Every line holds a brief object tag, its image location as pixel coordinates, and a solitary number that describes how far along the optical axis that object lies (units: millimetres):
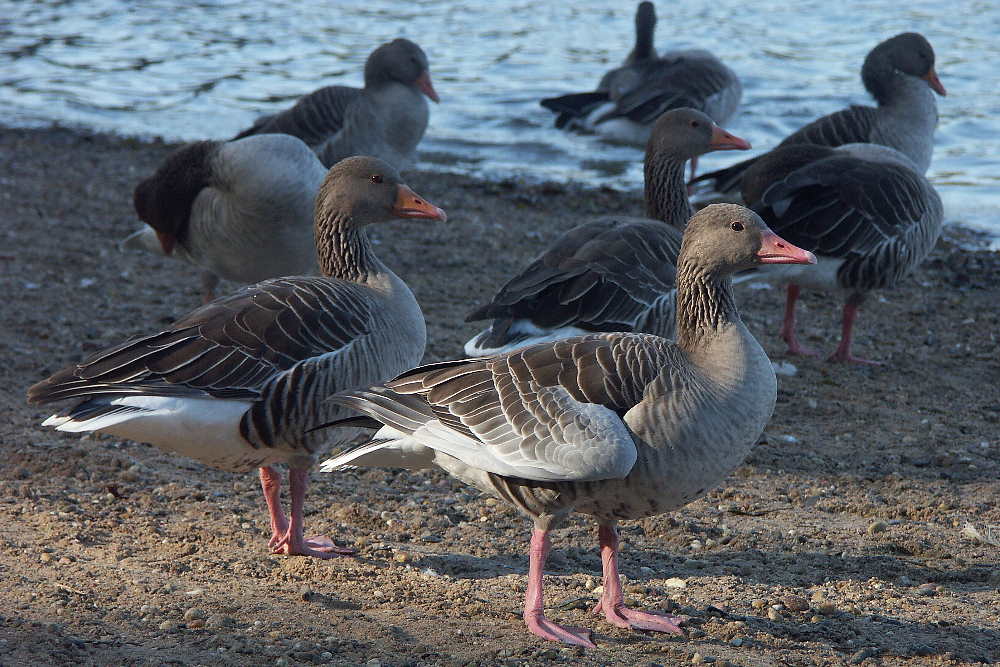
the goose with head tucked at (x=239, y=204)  15375
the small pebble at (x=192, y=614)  8523
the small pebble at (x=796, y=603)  9215
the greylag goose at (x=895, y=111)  20672
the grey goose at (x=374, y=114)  21094
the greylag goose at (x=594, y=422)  8383
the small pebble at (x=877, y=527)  10867
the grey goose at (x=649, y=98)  30078
